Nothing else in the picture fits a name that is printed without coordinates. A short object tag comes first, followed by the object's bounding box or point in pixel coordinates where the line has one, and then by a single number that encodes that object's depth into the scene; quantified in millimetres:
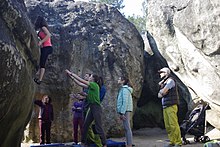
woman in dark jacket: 9445
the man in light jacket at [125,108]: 8227
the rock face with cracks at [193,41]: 10062
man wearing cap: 8094
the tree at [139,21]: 37256
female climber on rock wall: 7684
